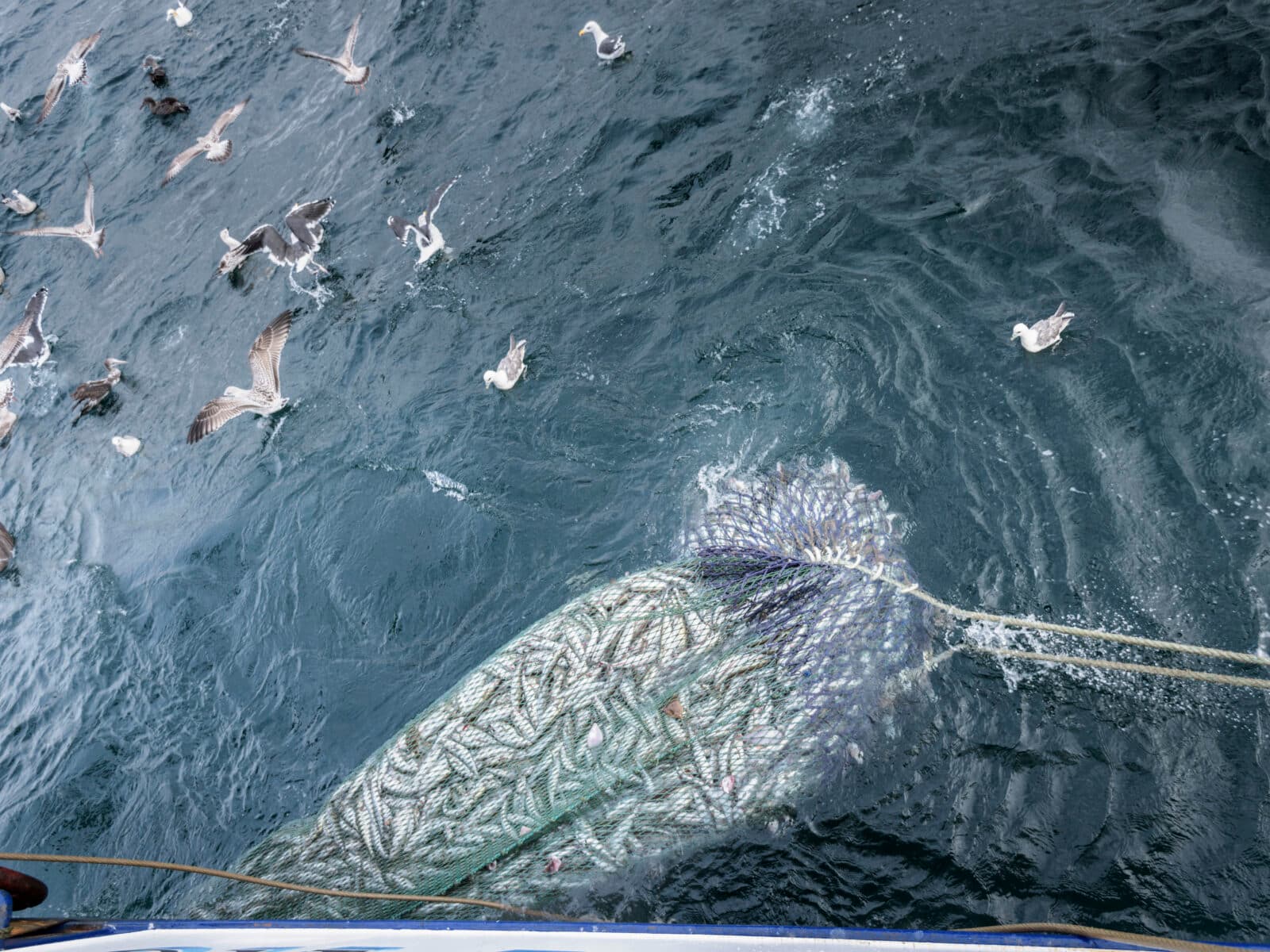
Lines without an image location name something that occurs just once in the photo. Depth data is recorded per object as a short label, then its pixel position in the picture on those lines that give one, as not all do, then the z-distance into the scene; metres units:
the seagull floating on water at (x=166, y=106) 14.48
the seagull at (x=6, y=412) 11.27
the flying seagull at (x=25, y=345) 11.99
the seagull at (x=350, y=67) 12.46
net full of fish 4.95
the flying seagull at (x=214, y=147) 13.38
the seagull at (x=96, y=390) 10.96
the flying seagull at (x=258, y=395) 9.48
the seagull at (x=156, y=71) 15.21
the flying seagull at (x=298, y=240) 10.73
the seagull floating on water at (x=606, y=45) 11.58
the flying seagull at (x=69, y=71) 15.56
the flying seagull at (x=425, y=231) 10.05
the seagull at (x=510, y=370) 8.46
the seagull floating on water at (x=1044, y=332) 6.66
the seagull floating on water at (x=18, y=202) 14.40
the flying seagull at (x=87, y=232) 12.66
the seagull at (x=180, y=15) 16.33
